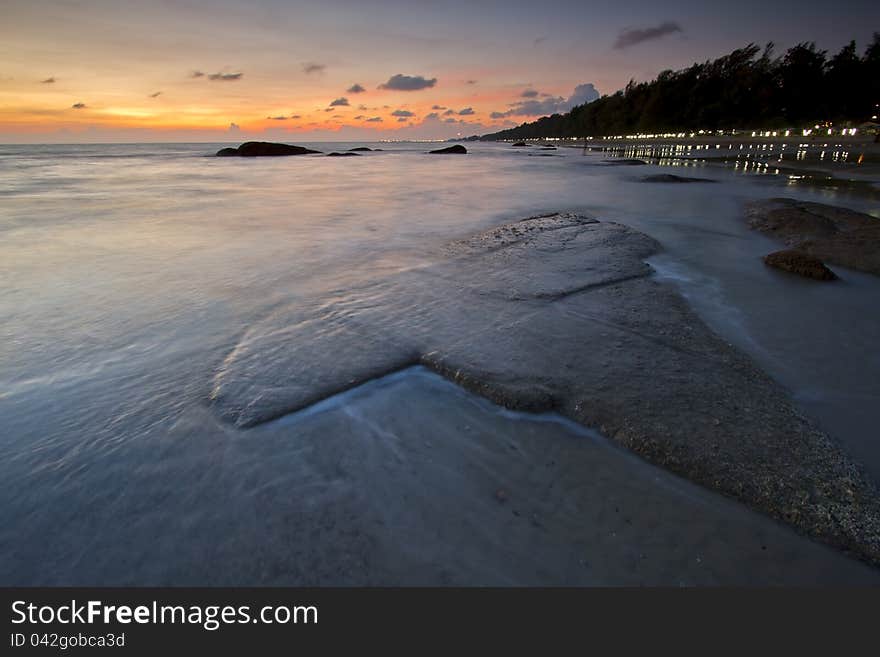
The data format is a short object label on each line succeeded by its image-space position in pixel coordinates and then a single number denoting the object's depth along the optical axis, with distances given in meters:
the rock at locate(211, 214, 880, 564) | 2.31
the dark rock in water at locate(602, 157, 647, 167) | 35.09
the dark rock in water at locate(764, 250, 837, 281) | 5.89
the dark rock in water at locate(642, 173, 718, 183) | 20.67
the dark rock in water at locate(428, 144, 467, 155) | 69.56
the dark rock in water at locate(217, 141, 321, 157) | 51.34
